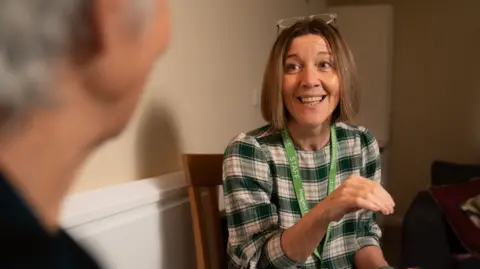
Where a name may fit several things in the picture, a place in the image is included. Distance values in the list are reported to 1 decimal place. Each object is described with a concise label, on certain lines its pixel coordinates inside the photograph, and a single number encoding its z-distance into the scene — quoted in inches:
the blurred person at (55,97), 12.1
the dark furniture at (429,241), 77.2
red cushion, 86.4
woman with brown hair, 49.4
